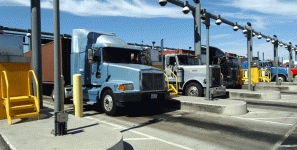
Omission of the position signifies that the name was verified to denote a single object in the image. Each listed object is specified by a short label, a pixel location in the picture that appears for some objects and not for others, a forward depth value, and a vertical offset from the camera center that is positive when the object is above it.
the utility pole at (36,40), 7.39 +1.21
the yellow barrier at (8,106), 5.16 -0.70
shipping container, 10.30 +0.64
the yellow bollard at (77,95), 6.84 -0.56
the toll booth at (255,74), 20.03 +0.02
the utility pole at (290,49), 23.27 +2.66
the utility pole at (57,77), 4.43 +0.00
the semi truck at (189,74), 11.30 +0.06
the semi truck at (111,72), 7.61 +0.14
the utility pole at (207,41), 9.54 +1.44
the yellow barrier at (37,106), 5.50 -0.71
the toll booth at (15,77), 5.66 +0.01
